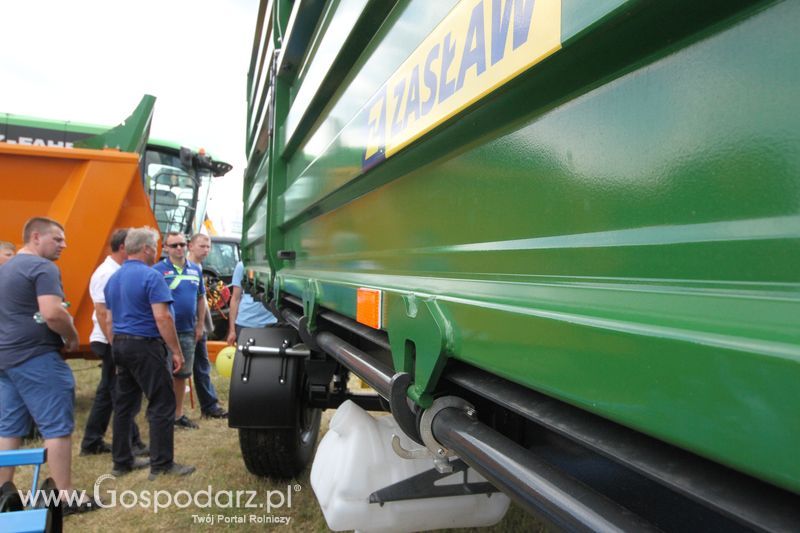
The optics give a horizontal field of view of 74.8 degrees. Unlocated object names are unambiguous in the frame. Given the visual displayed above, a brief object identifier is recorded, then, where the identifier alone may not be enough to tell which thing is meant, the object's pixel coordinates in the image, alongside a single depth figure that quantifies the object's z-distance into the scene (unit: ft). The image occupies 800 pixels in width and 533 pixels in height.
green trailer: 1.51
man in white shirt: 13.29
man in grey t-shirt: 9.73
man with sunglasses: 14.73
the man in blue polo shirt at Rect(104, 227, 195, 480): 11.66
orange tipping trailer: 14.60
